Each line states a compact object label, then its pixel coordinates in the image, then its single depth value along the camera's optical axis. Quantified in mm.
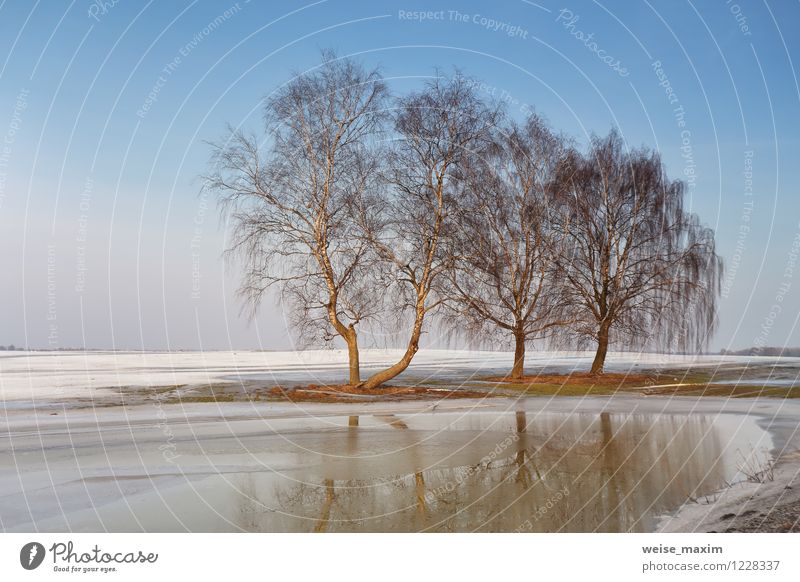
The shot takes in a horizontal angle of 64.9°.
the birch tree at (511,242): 17203
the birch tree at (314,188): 15758
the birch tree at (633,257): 19281
